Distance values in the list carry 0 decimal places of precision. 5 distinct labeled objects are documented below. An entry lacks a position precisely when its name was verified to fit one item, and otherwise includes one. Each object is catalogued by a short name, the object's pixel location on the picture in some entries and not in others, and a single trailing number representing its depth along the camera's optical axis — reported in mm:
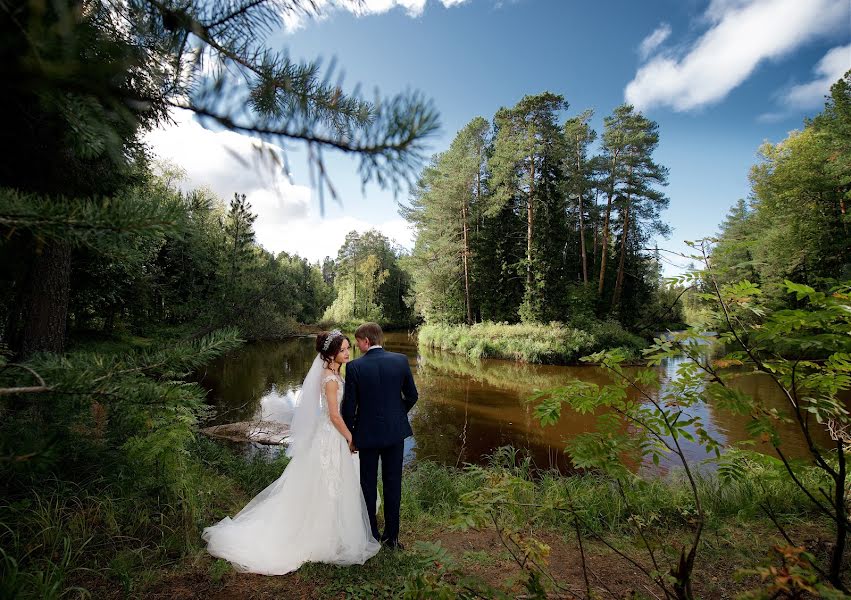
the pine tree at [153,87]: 669
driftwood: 7051
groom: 3111
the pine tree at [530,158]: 19931
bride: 2930
